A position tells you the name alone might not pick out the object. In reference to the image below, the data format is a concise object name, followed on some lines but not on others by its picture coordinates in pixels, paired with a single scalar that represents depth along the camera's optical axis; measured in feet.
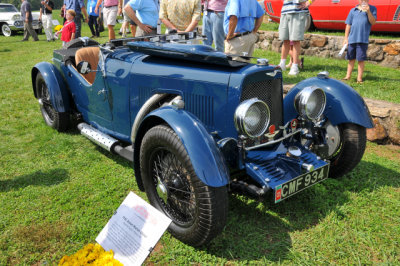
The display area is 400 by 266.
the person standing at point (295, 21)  19.79
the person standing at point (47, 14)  40.13
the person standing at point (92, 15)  41.70
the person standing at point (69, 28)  23.76
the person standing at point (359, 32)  17.62
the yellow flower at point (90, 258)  6.84
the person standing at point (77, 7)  28.40
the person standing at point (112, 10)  26.72
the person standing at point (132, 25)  19.61
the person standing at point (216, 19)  17.65
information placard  6.88
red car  23.49
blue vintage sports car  7.11
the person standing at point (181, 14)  16.38
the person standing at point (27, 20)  43.70
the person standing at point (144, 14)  16.07
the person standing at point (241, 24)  14.71
